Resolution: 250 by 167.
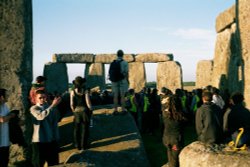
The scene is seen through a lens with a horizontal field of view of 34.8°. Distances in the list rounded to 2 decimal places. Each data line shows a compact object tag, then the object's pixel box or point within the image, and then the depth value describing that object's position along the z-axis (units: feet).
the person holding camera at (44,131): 20.27
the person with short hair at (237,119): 18.60
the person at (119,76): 30.27
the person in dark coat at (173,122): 21.66
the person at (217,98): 28.54
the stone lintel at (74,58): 80.94
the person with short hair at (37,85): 23.30
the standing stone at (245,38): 29.43
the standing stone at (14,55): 26.78
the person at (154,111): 39.24
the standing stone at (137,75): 82.12
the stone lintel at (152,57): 80.59
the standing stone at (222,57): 49.47
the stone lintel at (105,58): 81.85
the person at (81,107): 25.89
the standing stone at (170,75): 78.18
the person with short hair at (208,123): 20.15
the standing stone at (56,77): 78.07
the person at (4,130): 18.10
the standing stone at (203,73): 72.90
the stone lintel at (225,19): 47.52
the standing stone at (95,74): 82.74
